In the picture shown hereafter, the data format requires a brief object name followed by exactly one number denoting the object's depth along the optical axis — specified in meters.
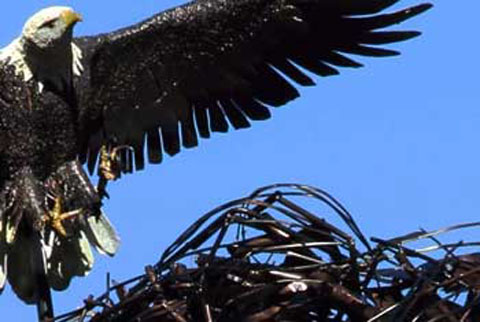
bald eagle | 14.86
